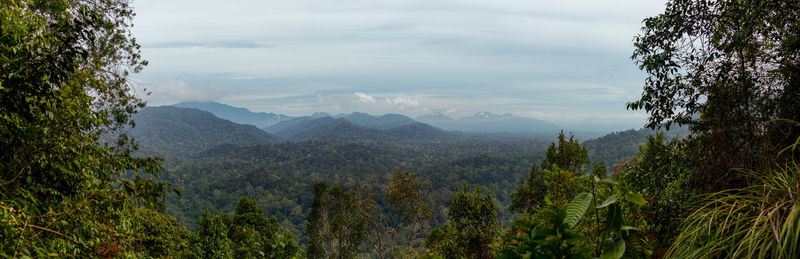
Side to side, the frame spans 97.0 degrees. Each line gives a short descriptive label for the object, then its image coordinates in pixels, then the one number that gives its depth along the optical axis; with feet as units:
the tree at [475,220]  30.19
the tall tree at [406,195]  54.34
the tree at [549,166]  53.47
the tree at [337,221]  69.15
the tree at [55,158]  7.50
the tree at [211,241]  37.65
